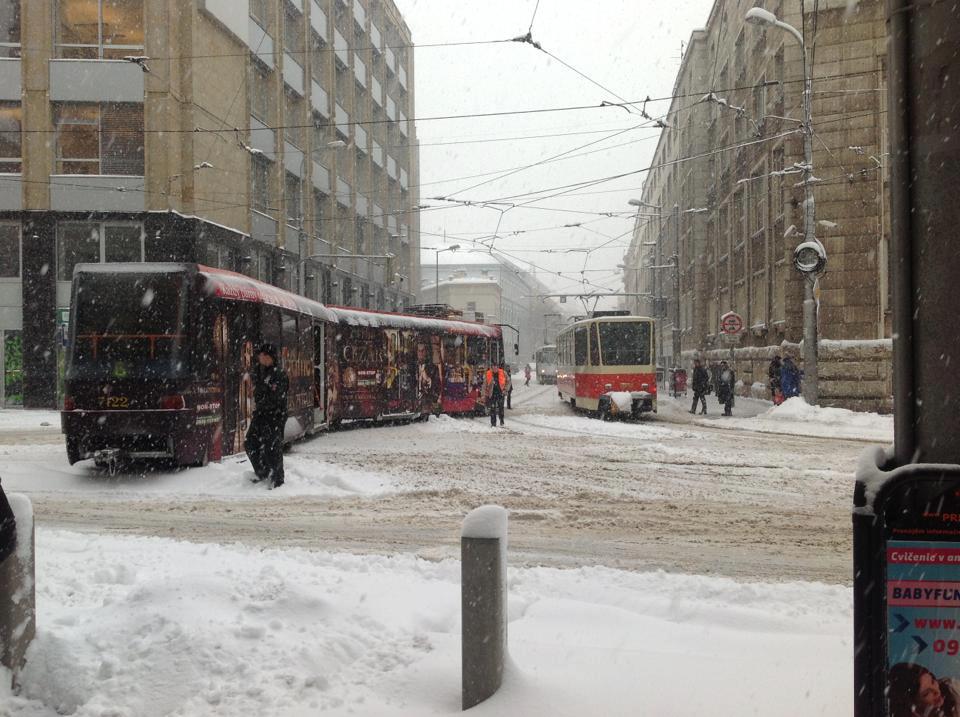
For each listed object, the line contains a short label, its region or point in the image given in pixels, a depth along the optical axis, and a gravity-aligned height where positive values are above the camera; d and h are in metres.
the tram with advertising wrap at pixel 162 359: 11.42 +0.15
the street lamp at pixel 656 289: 37.53 +5.69
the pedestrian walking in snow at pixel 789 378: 25.19 -0.40
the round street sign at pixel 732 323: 29.72 +1.38
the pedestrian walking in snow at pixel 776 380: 25.67 -0.46
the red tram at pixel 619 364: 24.45 +0.04
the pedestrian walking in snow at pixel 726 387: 26.72 -0.68
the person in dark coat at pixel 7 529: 3.88 -0.69
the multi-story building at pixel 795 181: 25.47 +6.08
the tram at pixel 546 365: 65.44 +0.10
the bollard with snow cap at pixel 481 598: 3.87 -1.01
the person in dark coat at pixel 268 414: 10.70 -0.55
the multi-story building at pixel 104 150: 28.45 +7.17
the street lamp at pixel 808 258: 20.67 +2.49
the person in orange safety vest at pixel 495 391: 21.66 -0.59
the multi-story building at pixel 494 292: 97.75 +8.50
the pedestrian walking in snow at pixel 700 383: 27.78 -0.57
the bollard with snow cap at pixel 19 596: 3.98 -1.02
